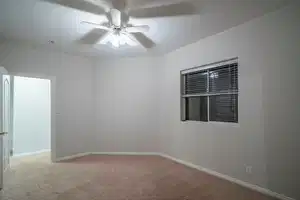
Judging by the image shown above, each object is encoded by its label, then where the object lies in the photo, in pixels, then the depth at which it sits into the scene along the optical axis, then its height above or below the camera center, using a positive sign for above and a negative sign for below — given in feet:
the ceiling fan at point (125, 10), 8.32 +3.82
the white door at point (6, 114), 10.43 -0.89
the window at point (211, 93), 11.75 +0.46
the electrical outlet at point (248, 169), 10.27 -3.38
